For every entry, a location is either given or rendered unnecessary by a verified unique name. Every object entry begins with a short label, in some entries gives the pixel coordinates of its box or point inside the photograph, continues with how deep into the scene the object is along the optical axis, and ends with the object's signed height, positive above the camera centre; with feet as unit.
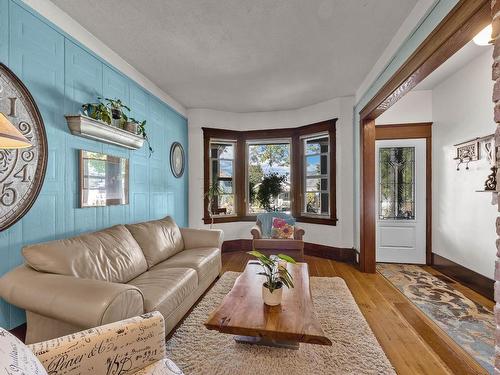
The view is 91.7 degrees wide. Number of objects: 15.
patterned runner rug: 6.32 -4.07
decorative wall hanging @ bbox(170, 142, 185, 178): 13.55 +1.70
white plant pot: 5.73 -2.56
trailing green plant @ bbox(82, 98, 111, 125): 7.68 +2.48
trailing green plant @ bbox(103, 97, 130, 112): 8.42 +3.04
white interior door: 13.01 -0.63
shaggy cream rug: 5.42 -4.02
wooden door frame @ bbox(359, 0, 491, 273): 4.88 +3.37
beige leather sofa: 4.69 -2.21
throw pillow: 13.09 -2.26
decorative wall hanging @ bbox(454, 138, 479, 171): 9.84 +1.58
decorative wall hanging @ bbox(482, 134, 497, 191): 8.84 +1.11
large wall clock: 5.48 +0.75
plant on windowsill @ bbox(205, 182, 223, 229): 15.19 -0.47
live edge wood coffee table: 4.75 -2.79
